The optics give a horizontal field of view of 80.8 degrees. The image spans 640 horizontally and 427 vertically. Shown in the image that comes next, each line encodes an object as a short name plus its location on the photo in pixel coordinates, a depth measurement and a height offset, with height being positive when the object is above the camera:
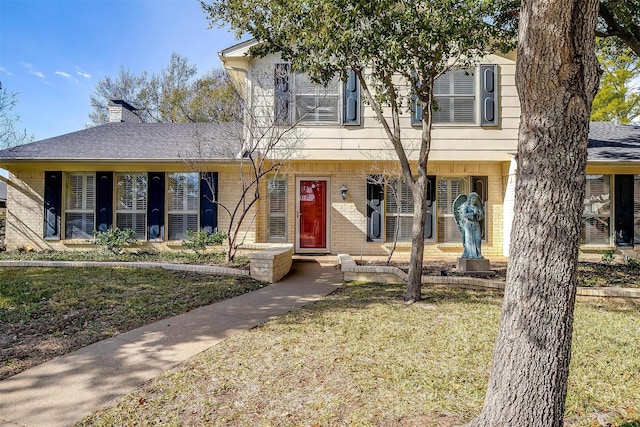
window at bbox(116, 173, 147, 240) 10.80 +0.24
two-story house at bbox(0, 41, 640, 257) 10.08 +0.86
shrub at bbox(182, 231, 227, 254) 10.20 -0.79
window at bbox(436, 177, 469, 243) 10.80 +0.20
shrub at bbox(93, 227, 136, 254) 10.18 -0.78
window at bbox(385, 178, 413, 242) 10.74 -0.01
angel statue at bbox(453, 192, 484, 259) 7.82 -0.27
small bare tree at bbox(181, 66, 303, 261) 9.17 +1.83
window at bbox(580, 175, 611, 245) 10.50 +0.01
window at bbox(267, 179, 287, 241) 10.94 -0.06
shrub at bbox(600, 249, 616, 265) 9.09 -1.10
